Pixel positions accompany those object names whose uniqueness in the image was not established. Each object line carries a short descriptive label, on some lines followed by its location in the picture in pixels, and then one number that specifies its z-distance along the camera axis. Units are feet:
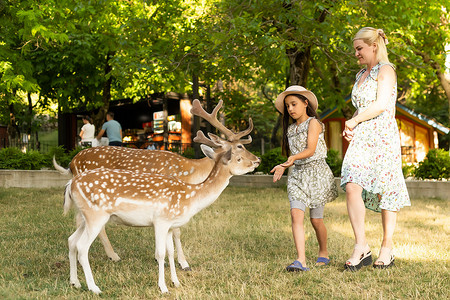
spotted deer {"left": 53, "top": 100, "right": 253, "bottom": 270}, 17.58
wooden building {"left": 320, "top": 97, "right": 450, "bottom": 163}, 73.87
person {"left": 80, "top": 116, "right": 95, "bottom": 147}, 45.44
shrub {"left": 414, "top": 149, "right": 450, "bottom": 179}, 39.22
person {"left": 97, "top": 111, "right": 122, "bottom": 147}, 36.22
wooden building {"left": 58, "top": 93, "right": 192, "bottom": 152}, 71.51
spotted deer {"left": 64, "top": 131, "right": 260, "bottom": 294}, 13.34
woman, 14.75
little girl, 15.39
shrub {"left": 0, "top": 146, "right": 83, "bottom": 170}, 45.42
